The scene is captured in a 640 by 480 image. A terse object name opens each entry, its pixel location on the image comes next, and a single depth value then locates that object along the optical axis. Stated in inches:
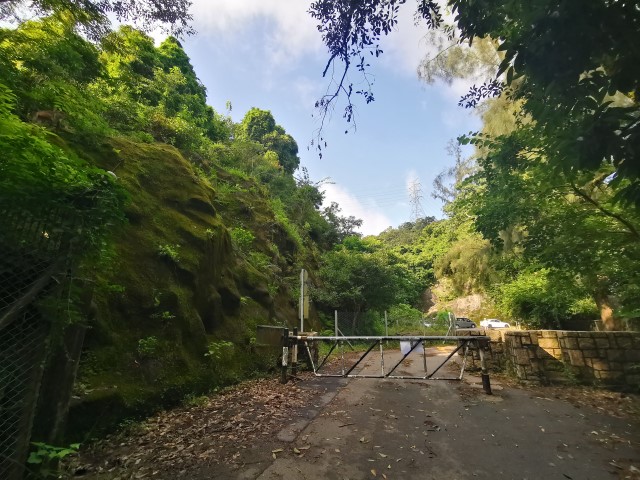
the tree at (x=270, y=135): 1143.0
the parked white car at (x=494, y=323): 914.2
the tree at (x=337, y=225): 1089.6
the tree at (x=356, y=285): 732.7
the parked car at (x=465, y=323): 1019.7
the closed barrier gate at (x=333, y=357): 264.7
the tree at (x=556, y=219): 229.9
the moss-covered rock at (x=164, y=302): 181.6
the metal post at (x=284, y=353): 297.3
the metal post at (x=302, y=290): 345.7
